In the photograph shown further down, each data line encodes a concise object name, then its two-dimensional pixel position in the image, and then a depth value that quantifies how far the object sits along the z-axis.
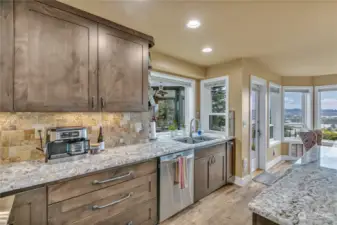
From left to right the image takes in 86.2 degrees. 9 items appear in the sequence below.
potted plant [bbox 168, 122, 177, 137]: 3.39
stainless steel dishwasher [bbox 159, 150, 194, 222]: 2.13
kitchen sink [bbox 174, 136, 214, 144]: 3.27
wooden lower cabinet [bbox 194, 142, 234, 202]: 2.66
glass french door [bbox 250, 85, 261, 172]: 4.15
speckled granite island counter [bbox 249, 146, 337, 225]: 0.73
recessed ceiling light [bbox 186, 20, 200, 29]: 1.98
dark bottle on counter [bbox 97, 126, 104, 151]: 2.10
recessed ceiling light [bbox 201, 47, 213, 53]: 2.81
